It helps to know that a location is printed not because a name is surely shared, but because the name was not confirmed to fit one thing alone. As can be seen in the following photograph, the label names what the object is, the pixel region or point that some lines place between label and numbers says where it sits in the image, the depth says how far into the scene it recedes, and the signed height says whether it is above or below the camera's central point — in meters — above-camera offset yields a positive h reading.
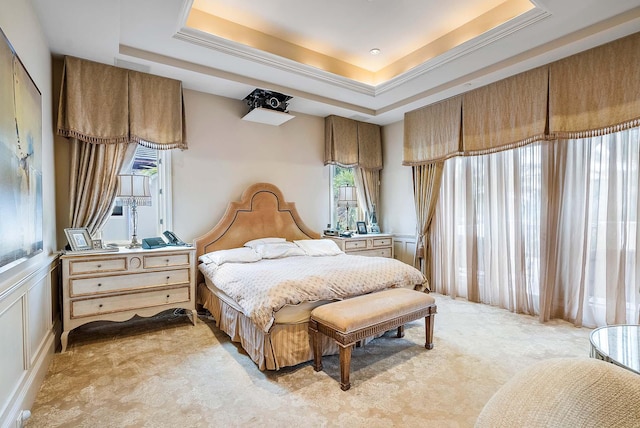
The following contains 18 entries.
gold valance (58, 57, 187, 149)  3.06 +1.09
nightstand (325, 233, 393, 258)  4.68 -0.57
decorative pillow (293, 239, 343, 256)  3.99 -0.51
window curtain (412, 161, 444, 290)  4.68 +0.03
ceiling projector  3.85 +1.35
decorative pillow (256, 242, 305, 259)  3.70 -0.51
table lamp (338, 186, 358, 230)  4.86 +0.18
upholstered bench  2.20 -0.84
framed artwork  1.53 +0.27
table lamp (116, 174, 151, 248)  3.19 +0.18
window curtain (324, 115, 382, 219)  4.97 +0.91
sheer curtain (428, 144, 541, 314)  3.67 -0.30
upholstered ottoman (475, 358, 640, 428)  0.80 -0.52
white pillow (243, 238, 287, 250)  3.96 -0.43
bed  2.40 -0.63
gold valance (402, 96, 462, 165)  4.23 +1.08
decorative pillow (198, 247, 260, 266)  3.40 -0.53
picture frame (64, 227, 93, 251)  2.93 -0.28
